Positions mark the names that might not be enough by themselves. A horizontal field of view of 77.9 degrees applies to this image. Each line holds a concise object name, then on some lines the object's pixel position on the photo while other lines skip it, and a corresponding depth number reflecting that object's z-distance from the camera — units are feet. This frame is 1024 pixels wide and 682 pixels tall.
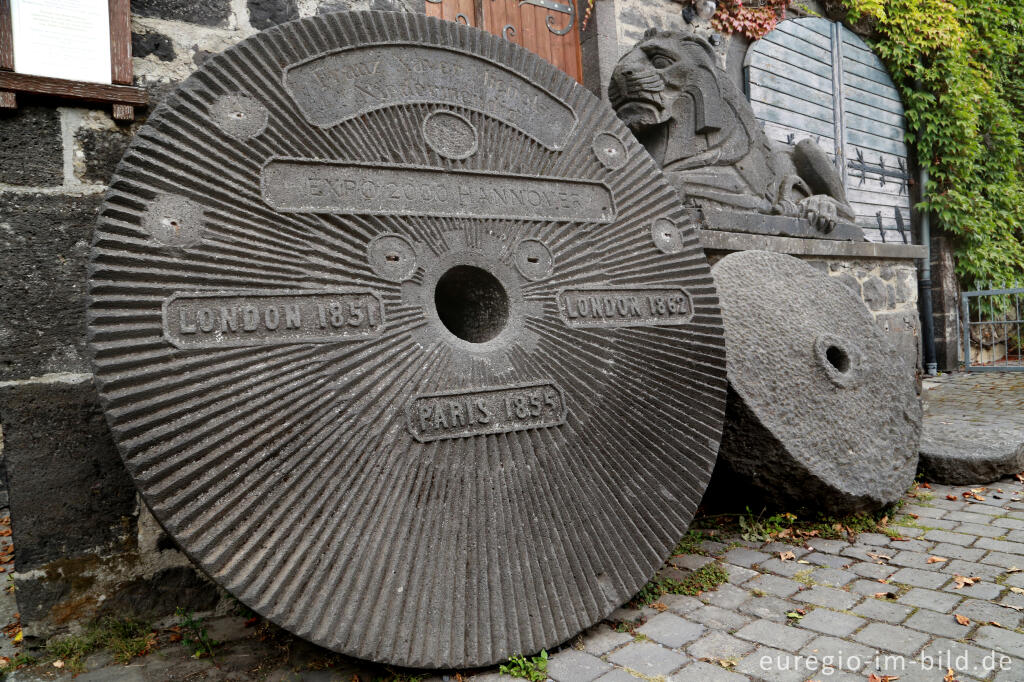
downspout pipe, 23.56
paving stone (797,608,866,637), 5.80
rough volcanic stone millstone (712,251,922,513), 7.65
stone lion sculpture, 12.10
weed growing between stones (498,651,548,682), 5.11
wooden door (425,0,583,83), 13.50
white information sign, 6.23
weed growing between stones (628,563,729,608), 6.47
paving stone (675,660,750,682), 5.10
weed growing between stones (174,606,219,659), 5.88
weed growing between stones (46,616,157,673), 5.80
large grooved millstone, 4.75
